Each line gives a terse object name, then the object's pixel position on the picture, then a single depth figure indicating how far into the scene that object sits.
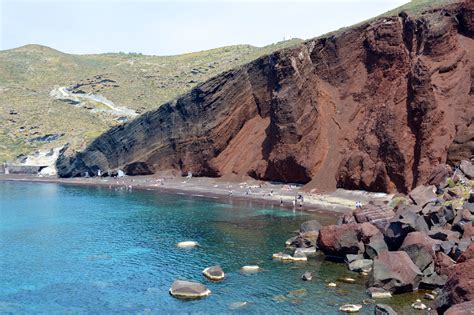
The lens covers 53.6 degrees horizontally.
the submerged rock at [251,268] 40.08
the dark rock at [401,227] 39.72
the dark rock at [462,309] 23.32
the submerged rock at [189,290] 34.09
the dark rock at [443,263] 35.00
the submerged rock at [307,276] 36.99
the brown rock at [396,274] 33.47
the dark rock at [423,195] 47.73
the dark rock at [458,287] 26.14
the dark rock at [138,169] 112.96
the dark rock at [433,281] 34.31
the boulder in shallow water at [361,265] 38.62
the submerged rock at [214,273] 38.02
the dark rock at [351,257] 40.50
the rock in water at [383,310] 28.30
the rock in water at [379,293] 32.88
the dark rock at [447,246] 36.28
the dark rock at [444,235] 38.16
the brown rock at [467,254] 31.45
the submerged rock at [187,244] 49.25
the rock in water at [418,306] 30.69
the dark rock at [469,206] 41.74
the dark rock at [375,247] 40.00
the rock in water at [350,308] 30.29
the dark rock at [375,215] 45.50
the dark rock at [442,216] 42.19
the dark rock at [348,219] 49.38
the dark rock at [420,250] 35.91
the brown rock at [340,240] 42.47
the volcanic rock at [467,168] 51.38
